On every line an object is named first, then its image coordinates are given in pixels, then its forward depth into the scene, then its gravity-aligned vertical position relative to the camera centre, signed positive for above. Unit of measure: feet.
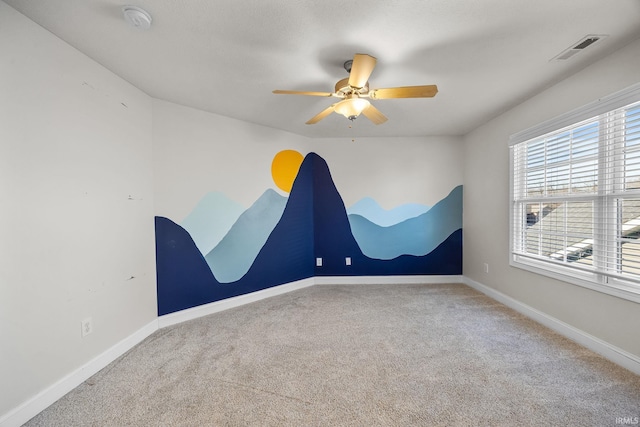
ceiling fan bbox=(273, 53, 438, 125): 5.51 +2.87
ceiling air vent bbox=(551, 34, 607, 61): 5.64 +3.76
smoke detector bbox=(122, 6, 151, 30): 4.71 +3.67
